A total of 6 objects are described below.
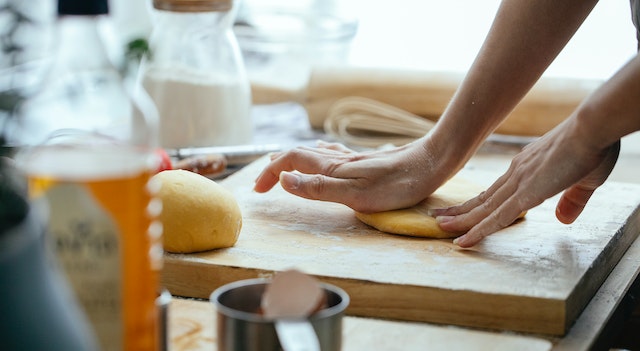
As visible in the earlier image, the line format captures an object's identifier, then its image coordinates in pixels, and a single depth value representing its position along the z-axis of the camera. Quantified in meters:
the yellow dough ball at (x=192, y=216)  1.18
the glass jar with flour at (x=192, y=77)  1.52
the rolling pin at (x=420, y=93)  1.70
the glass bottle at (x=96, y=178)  0.85
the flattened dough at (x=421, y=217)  1.26
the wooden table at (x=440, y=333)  1.04
